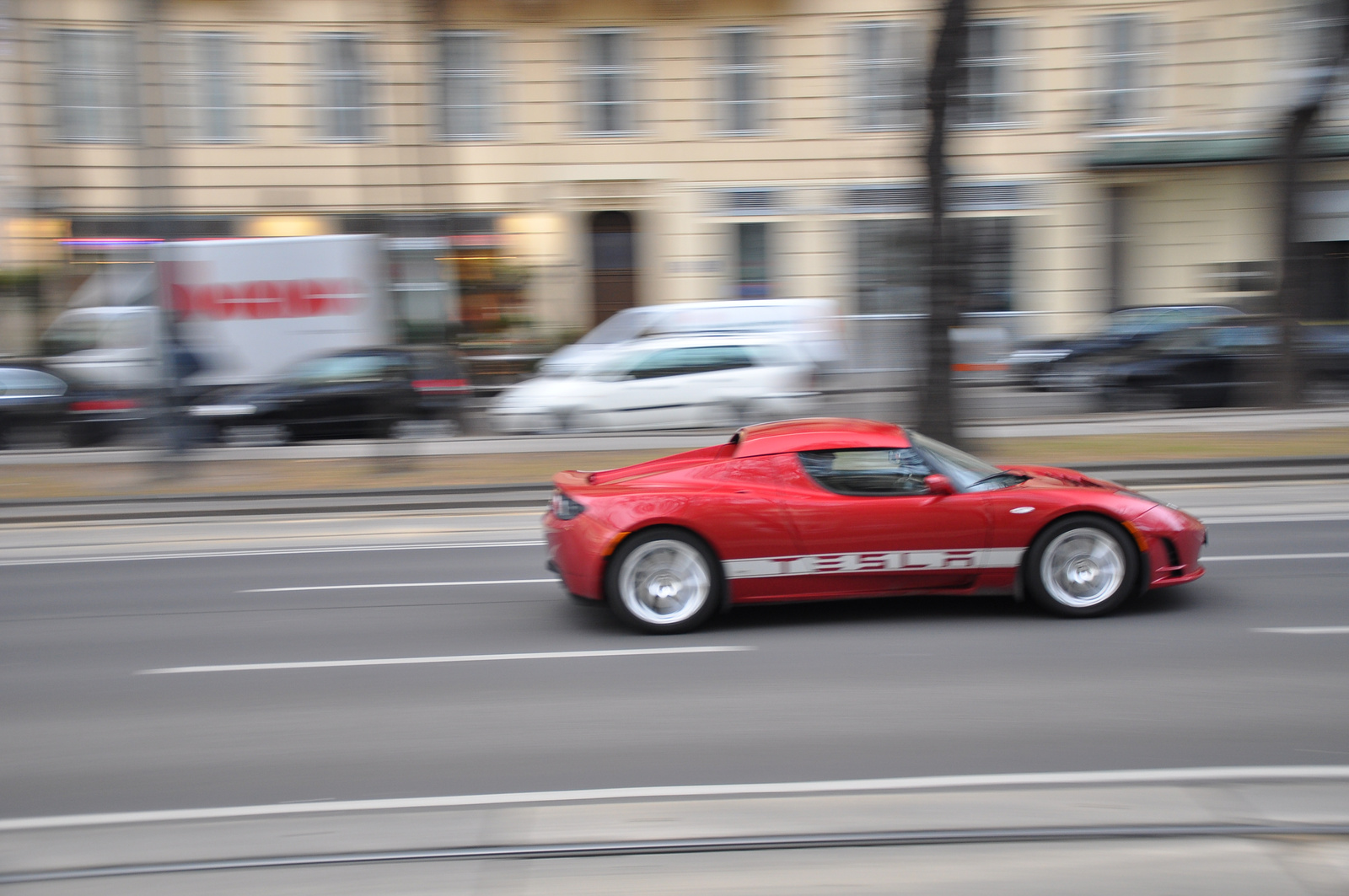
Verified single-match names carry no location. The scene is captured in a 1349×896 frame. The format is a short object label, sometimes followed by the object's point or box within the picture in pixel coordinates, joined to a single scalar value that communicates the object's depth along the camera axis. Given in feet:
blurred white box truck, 66.33
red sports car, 22.31
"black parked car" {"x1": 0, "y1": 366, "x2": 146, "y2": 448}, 56.44
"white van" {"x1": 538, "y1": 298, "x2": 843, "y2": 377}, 57.98
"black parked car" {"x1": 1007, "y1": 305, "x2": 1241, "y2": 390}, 64.23
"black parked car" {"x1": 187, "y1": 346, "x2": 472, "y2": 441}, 55.93
